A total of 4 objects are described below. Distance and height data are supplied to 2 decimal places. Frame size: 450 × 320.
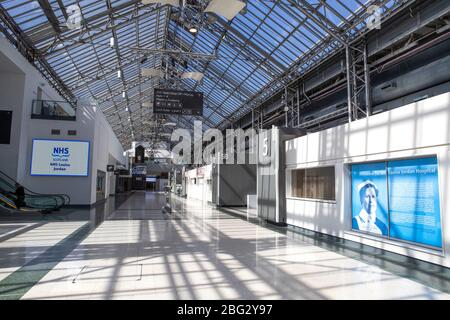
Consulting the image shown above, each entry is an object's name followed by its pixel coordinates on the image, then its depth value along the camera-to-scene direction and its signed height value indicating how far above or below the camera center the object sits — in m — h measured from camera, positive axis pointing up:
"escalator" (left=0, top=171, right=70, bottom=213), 11.24 -0.74
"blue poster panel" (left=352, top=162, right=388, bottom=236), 6.72 -0.25
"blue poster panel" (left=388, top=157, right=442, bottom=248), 5.46 -0.24
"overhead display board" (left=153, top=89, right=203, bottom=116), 14.49 +3.74
